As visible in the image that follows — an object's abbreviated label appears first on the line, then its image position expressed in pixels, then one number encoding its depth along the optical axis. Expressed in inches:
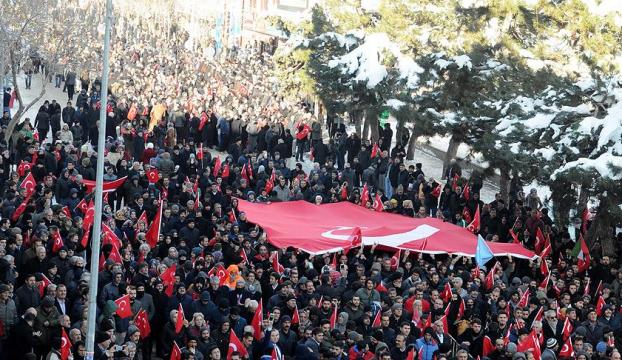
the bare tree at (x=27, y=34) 1163.9
